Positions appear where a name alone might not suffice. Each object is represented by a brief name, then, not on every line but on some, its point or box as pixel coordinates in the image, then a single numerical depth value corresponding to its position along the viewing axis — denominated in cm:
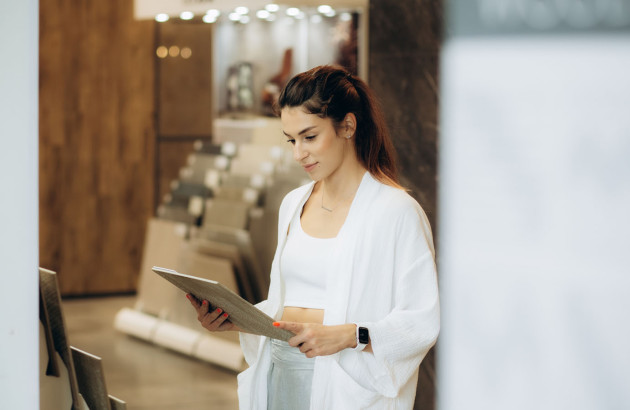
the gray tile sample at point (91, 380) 227
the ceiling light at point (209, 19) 767
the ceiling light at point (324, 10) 576
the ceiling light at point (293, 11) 668
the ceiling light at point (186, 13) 435
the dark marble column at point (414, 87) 386
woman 196
